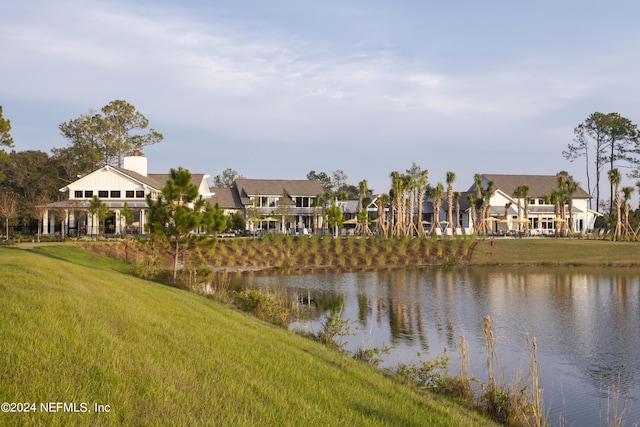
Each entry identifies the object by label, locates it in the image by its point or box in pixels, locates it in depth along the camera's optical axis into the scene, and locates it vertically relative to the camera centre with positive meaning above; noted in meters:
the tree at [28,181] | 53.61 +4.44
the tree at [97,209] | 45.03 +1.29
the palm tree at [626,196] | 54.04 +2.45
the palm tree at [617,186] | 52.69 +3.42
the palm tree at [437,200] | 55.97 +2.31
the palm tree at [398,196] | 51.91 +2.55
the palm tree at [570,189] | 60.22 +3.55
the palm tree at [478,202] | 58.10 +2.22
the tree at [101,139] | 65.00 +10.36
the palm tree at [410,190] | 53.00 +3.24
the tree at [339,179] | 100.00 +7.83
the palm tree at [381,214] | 55.47 +0.96
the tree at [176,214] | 22.80 +0.44
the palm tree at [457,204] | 63.23 +2.09
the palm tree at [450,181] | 56.22 +4.14
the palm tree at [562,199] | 58.16 +2.49
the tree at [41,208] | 44.81 +1.40
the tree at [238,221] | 59.97 +0.37
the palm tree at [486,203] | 58.22 +2.09
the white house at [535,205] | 66.56 +2.20
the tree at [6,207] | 41.81 +1.42
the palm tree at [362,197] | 58.69 +2.85
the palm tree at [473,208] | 59.81 +1.61
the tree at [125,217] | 45.12 +0.64
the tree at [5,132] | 30.64 +5.20
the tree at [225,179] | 97.38 +7.83
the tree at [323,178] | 100.28 +8.12
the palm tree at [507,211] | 61.27 +1.30
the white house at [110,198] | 50.03 +2.48
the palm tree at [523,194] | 58.74 +3.01
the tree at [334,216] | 54.34 +0.77
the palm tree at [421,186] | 54.31 +3.60
